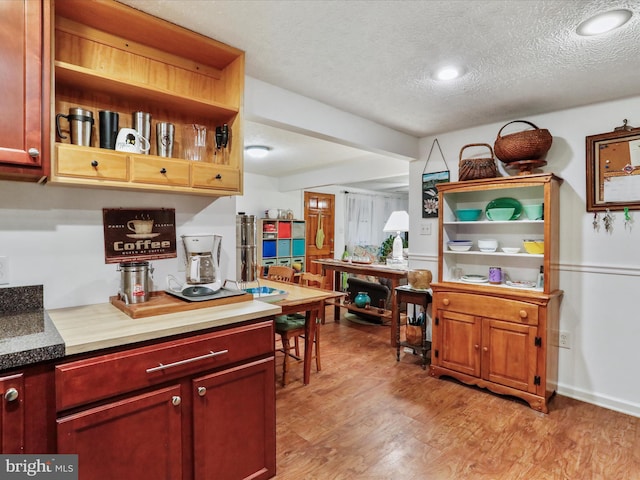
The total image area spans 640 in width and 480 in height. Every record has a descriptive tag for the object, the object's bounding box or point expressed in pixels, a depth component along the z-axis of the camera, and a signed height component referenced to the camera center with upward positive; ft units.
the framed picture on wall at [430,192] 11.15 +1.42
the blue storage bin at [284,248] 20.12 -0.65
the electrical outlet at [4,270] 4.93 -0.47
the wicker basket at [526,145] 8.38 +2.19
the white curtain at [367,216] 25.24 +1.52
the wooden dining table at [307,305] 8.79 -1.75
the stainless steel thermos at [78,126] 4.99 +1.55
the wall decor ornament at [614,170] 7.90 +1.53
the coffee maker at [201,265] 6.12 -0.49
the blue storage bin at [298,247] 20.90 -0.62
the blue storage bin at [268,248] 19.42 -0.63
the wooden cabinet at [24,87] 4.09 +1.75
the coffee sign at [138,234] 5.82 +0.04
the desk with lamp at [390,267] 13.10 -1.23
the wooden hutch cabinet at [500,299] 8.18 -1.51
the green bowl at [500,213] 9.16 +0.61
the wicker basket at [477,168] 9.26 +1.80
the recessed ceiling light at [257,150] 13.48 +3.33
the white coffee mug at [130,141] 5.31 +1.43
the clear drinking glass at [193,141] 6.22 +1.67
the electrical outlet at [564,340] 9.01 -2.60
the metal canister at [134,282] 5.41 -0.70
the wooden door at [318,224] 22.38 +0.85
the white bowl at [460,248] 9.91 -0.31
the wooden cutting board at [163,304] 4.99 -1.01
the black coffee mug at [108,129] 5.22 +1.58
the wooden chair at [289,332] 9.48 -2.58
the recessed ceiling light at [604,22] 4.90 +3.06
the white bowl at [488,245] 9.50 -0.22
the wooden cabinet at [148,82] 5.02 +2.53
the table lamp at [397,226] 15.81 +0.47
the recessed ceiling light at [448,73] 6.65 +3.12
